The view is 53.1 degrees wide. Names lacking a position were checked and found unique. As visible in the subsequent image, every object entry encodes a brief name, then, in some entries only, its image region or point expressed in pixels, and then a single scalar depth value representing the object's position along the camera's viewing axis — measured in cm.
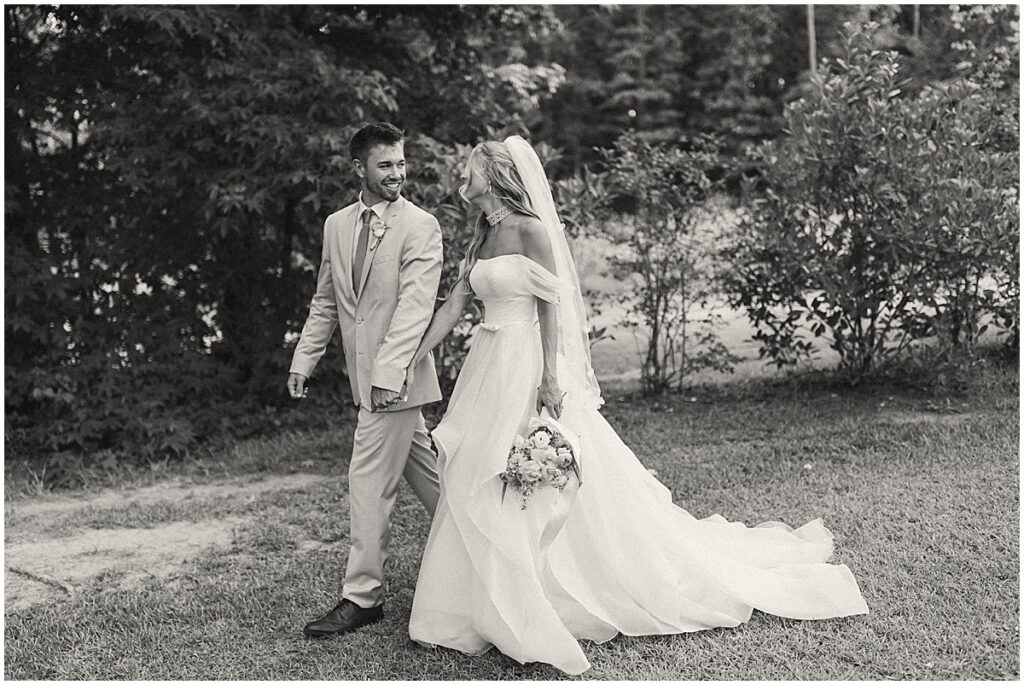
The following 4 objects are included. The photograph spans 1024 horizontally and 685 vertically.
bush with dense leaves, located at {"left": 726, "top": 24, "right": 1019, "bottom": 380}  742
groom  412
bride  385
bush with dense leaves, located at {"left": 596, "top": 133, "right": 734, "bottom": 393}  814
